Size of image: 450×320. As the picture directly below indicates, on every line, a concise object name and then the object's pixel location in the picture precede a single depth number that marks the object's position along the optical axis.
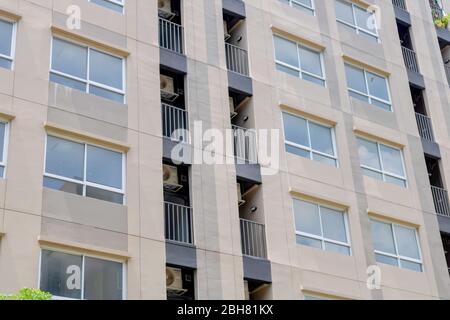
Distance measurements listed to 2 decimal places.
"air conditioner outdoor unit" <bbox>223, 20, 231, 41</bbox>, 25.73
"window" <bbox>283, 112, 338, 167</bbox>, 24.22
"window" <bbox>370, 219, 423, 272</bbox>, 24.36
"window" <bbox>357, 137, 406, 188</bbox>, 25.78
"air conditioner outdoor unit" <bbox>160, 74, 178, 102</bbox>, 23.10
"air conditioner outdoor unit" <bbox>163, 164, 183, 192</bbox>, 21.45
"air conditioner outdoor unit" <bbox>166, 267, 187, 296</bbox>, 20.14
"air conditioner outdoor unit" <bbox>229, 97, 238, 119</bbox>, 24.20
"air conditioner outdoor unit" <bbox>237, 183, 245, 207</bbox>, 22.71
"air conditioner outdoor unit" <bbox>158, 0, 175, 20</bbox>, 24.80
